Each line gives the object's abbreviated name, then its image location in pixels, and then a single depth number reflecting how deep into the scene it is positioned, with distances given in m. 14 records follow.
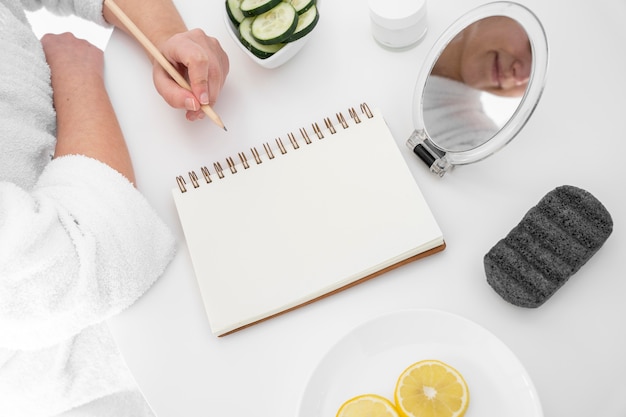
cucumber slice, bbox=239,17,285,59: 0.79
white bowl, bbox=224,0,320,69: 0.79
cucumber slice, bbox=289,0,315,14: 0.77
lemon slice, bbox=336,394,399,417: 0.62
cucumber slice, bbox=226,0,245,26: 0.79
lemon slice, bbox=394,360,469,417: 0.61
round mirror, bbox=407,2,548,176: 0.67
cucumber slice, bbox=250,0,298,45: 0.76
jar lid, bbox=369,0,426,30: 0.75
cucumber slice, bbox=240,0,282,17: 0.77
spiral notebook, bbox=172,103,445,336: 0.69
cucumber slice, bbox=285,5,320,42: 0.77
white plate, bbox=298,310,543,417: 0.62
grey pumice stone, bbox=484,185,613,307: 0.63
